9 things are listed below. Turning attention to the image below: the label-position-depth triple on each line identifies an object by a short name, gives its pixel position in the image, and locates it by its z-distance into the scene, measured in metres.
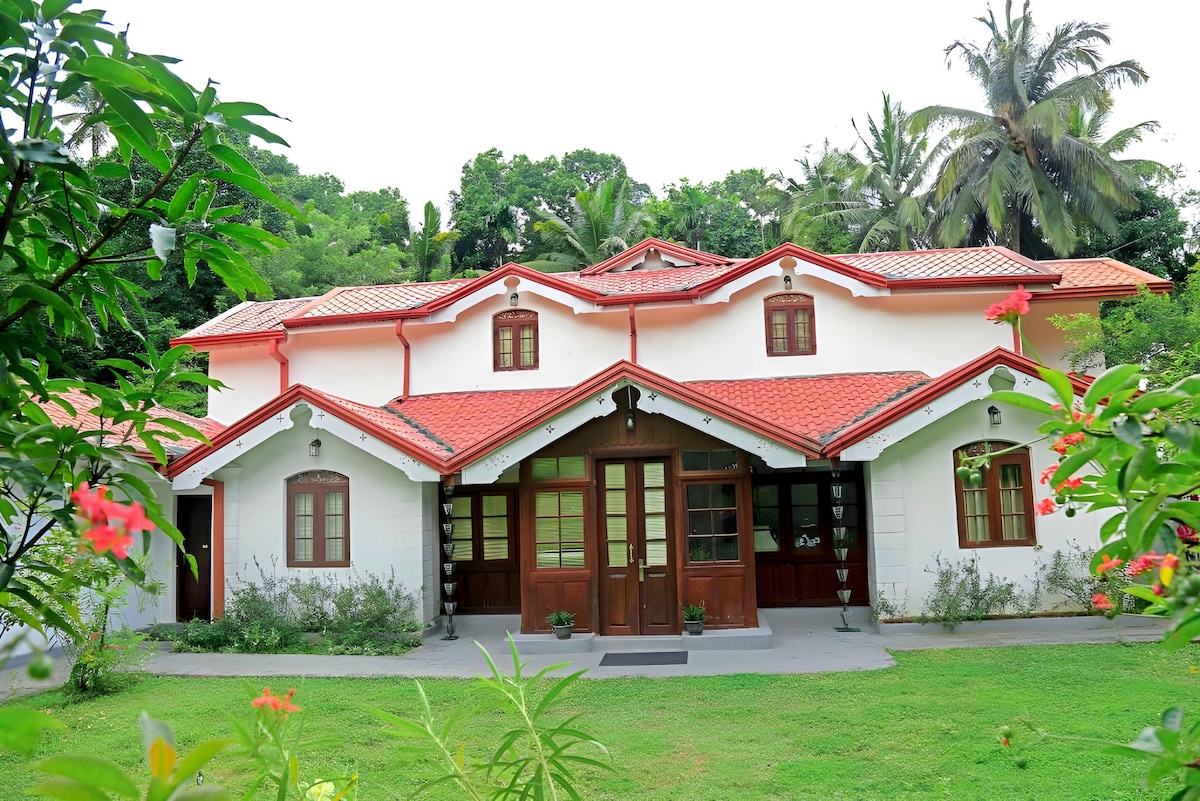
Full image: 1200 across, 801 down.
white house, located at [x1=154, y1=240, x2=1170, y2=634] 12.51
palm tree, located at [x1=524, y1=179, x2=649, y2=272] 33.22
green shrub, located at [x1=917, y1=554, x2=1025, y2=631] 12.26
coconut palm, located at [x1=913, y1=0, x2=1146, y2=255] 28.62
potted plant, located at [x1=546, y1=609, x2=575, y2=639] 12.41
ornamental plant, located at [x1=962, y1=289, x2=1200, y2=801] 1.60
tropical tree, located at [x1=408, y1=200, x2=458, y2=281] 34.81
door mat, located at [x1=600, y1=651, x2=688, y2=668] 11.32
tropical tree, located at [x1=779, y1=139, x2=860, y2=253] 34.97
